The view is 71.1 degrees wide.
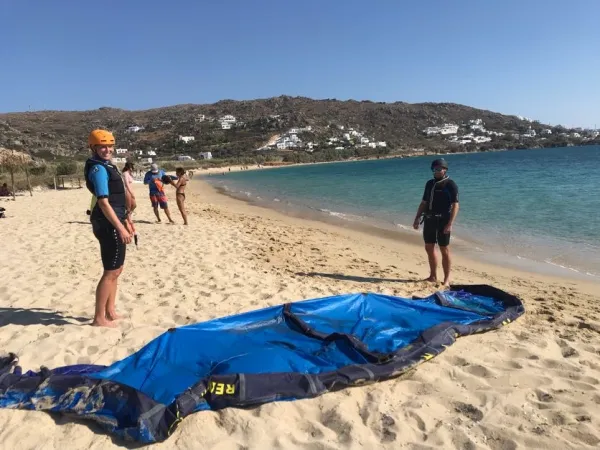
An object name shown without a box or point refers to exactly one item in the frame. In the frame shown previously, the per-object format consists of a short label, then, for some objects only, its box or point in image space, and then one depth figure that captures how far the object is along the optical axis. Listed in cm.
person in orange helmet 370
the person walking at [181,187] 1079
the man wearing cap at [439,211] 565
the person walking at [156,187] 1092
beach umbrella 1869
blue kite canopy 264
